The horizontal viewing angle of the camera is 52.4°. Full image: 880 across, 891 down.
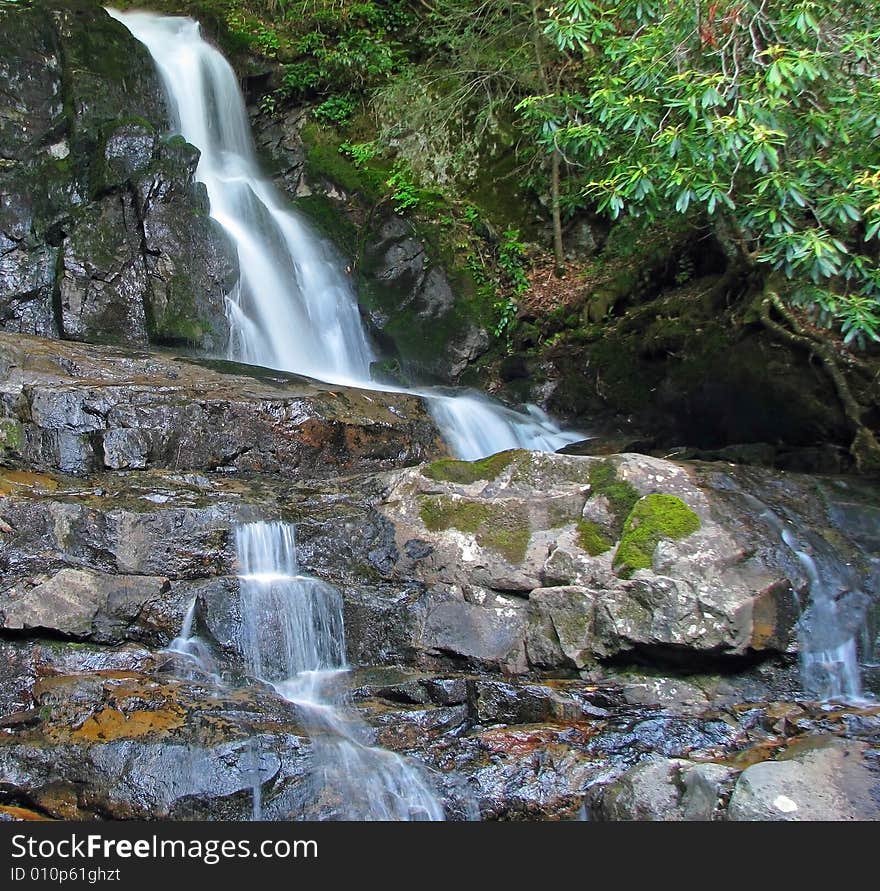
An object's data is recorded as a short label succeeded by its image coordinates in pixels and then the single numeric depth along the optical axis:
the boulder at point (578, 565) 6.12
